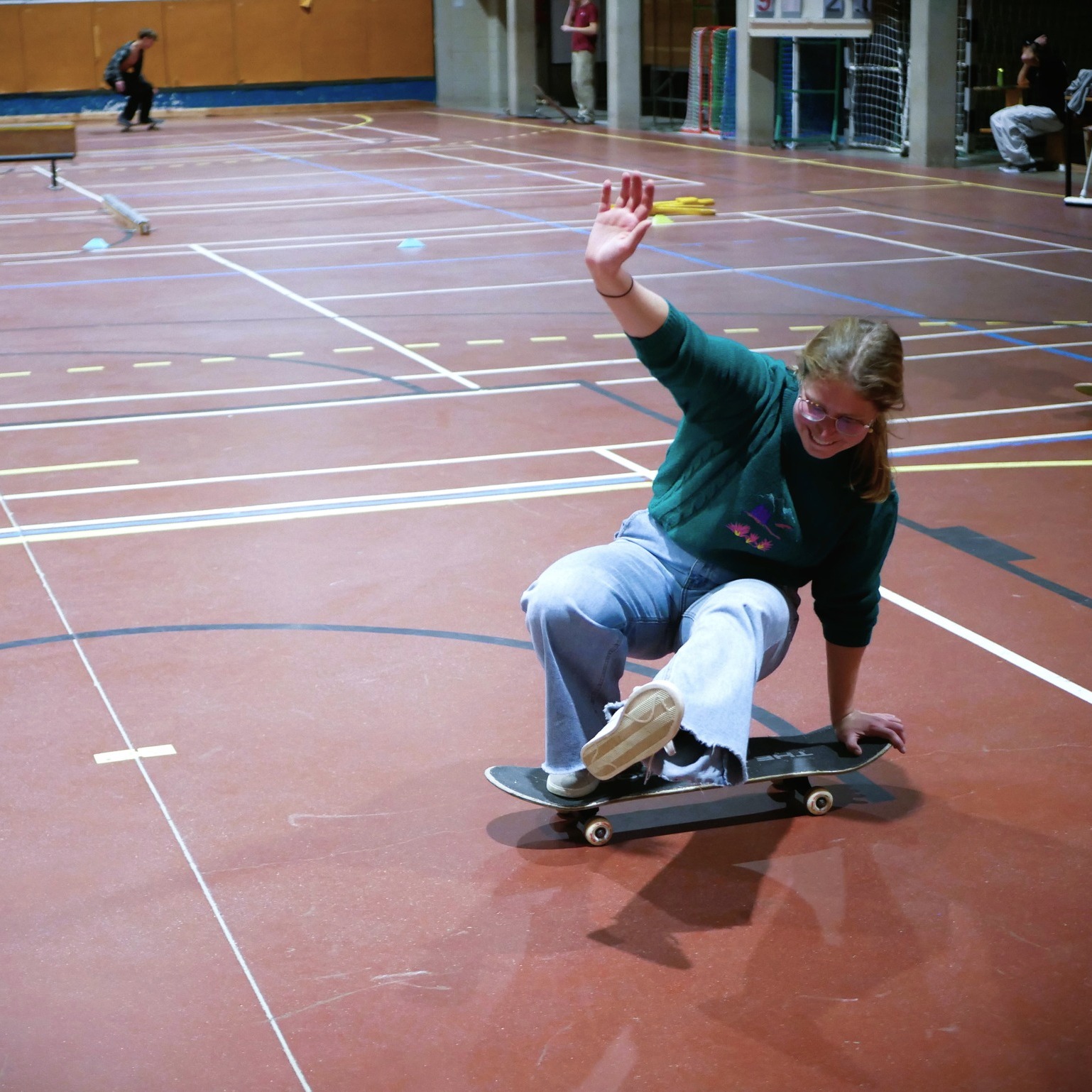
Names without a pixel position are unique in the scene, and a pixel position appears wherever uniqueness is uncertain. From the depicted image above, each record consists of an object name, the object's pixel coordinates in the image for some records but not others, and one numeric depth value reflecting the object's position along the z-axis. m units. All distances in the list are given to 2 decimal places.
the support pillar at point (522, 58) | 32.91
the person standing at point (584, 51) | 29.27
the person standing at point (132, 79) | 30.66
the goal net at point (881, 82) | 22.62
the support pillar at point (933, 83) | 20.38
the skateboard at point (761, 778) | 3.80
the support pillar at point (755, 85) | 24.61
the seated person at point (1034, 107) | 20.17
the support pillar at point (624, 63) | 28.02
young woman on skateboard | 3.39
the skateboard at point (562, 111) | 29.49
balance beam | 19.27
